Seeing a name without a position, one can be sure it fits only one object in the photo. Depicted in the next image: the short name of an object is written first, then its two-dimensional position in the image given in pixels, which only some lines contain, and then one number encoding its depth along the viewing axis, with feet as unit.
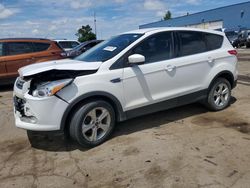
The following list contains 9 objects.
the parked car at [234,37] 70.84
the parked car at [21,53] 21.56
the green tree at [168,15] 208.67
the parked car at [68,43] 38.16
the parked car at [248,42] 65.12
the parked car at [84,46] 30.22
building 112.19
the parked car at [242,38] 70.66
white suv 9.63
